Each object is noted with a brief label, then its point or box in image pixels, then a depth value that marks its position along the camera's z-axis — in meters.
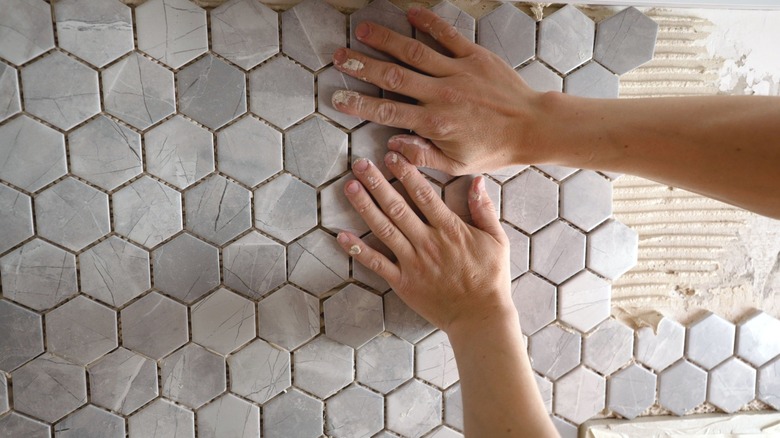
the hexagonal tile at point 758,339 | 1.18
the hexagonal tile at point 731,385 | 1.18
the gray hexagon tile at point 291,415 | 1.09
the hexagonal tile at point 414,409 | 1.12
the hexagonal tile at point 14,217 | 0.96
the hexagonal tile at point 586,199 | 1.09
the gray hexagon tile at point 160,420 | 1.06
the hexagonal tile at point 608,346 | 1.14
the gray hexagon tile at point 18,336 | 0.99
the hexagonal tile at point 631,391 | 1.16
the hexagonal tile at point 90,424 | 1.03
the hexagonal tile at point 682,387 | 1.17
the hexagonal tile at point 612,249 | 1.11
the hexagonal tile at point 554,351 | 1.13
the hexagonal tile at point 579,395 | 1.14
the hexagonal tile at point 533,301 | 1.11
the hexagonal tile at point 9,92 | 0.94
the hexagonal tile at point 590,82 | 1.07
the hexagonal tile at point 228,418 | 1.07
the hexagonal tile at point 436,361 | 1.11
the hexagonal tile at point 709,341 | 1.16
